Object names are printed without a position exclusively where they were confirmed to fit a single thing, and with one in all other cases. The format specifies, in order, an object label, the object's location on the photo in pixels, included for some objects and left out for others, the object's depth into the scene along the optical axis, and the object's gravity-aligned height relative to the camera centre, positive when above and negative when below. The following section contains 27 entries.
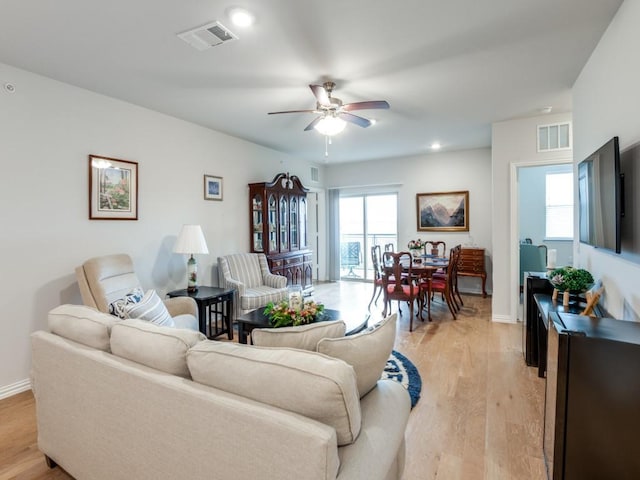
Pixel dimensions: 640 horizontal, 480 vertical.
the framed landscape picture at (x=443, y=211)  6.12 +0.49
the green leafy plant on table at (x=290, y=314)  2.56 -0.60
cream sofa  1.02 -0.62
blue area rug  2.62 -1.18
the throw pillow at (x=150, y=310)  2.06 -0.46
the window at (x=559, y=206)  6.09 +0.56
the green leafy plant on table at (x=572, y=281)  2.39 -0.32
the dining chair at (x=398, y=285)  4.22 -0.64
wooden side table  3.59 -0.74
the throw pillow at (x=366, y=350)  1.28 -0.44
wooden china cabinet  5.06 +0.18
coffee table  2.74 -0.72
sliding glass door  7.03 +0.19
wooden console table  5.79 -0.48
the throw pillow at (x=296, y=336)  1.36 -0.41
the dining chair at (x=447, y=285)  4.49 -0.65
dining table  4.40 -0.41
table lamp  3.67 -0.08
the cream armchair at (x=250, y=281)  4.06 -0.58
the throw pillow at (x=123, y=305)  2.07 -0.44
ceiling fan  2.87 +1.16
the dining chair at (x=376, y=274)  4.95 -0.56
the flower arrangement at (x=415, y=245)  5.48 -0.13
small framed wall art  4.43 +0.68
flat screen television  1.90 +0.25
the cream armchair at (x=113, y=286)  2.82 -0.42
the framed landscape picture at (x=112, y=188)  3.21 +0.50
